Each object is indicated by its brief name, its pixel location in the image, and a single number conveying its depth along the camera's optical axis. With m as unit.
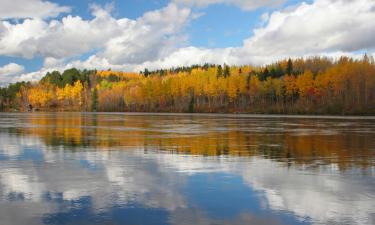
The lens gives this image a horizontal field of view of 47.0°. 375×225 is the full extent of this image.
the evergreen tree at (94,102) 179.27
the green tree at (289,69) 142.09
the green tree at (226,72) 161.69
